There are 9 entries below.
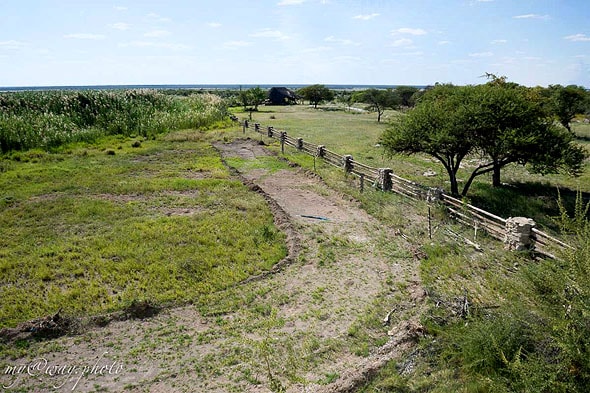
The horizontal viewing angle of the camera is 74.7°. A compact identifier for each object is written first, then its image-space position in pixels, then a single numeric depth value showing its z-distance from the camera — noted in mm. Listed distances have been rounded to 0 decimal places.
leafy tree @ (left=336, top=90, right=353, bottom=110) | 91375
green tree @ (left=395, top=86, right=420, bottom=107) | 67494
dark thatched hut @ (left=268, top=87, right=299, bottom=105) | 83938
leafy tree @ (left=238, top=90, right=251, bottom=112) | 66062
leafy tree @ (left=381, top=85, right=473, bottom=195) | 15383
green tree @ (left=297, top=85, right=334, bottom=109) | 78688
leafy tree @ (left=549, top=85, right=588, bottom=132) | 36156
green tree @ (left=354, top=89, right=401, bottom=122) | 55531
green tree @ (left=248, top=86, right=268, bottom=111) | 65500
